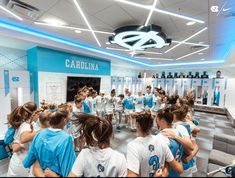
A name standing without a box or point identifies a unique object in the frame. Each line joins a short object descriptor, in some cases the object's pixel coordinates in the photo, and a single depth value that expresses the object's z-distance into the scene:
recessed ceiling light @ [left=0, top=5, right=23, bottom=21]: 2.74
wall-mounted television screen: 5.90
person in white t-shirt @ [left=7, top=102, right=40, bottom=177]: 1.53
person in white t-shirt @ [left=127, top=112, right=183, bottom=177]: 1.17
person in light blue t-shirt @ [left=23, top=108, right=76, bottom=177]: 1.24
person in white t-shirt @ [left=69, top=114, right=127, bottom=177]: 1.03
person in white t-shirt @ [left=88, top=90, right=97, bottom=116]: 4.29
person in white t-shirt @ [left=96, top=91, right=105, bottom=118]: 5.08
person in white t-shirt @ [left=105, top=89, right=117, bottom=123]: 5.29
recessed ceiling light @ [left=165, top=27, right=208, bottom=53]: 3.48
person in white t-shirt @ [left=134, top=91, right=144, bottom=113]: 6.01
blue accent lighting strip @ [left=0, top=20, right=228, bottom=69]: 3.78
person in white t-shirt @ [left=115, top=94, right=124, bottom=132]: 5.64
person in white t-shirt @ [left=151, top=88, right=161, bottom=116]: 5.68
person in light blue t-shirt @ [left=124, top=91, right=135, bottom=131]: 5.58
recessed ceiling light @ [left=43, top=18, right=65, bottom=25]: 3.26
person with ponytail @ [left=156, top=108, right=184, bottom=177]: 1.43
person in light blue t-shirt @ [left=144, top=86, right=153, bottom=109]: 5.89
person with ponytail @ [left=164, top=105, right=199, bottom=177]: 1.48
